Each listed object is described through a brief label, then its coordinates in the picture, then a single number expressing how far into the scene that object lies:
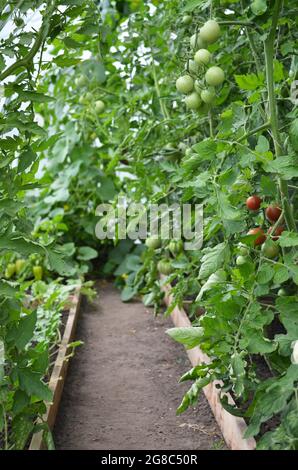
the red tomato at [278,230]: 1.71
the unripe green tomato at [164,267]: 2.86
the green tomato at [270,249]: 1.58
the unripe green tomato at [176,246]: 2.68
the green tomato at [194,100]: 1.86
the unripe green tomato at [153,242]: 2.73
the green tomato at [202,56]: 1.74
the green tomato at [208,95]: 1.82
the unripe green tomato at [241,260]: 1.57
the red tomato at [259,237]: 1.66
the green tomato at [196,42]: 1.79
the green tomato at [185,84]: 1.84
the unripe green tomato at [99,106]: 3.19
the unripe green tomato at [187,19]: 2.05
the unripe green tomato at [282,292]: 1.95
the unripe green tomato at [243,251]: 1.73
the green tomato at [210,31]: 1.72
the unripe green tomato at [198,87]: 1.85
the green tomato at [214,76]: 1.77
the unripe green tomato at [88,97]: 3.26
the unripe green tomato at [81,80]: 3.30
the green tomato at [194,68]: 1.87
